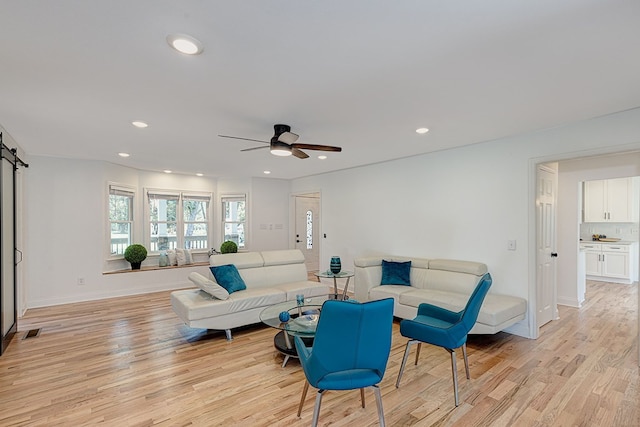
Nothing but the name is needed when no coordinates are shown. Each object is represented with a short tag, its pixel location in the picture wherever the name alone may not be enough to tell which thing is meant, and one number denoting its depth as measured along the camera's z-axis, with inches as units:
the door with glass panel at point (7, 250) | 137.6
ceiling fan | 126.5
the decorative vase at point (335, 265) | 194.1
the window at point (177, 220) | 266.4
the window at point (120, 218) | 236.8
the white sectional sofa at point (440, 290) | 138.6
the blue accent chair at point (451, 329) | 100.2
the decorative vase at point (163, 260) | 259.4
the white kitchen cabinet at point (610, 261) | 262.1
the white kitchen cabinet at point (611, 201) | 266.1
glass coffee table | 115.6
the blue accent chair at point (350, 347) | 75.3
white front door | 321.4
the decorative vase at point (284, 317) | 119.2
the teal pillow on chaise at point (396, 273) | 188.4
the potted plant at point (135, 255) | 238.1
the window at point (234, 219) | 300.0
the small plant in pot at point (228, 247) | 277.6
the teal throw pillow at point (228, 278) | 166.6
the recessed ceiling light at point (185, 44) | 70.0
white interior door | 156.2
